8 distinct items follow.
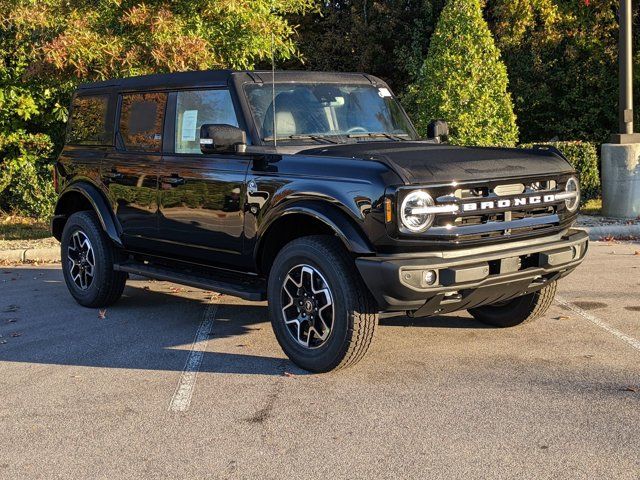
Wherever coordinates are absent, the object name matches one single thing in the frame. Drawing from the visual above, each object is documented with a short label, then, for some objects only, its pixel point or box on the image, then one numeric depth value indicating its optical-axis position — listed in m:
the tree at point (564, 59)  17.56
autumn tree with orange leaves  11.54
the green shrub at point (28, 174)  13.73
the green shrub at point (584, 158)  14.07
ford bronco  5.09
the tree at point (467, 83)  13.68
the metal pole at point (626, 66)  12.26
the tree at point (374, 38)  18.05
